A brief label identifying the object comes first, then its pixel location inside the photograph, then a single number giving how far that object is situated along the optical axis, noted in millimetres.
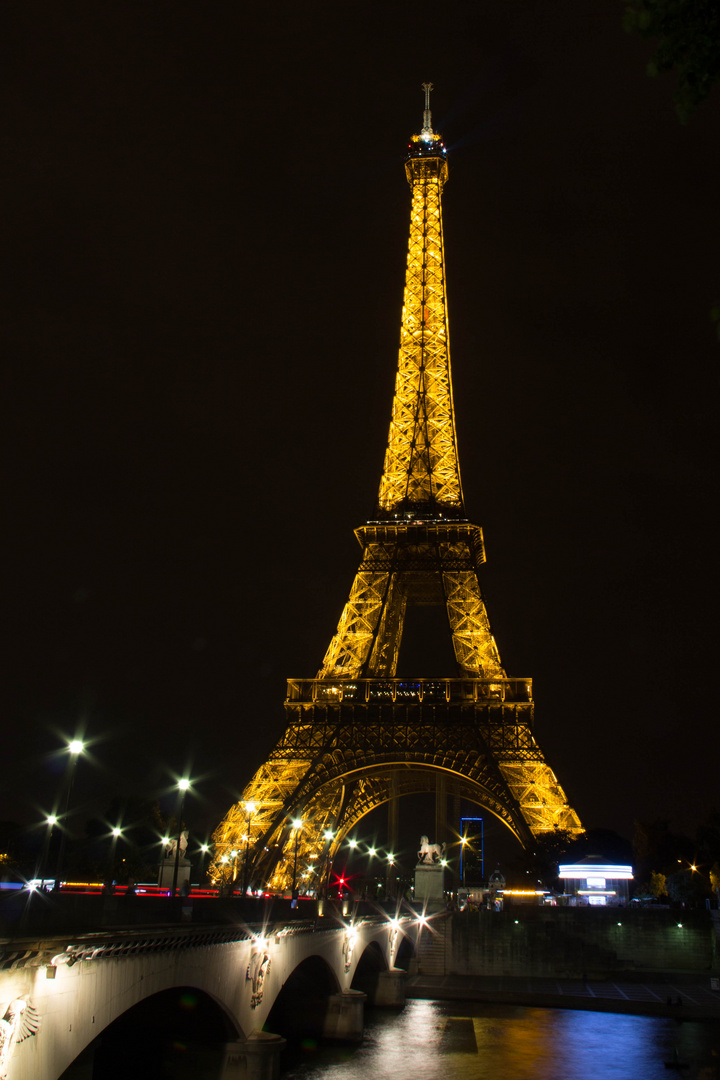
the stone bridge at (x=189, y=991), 14047
